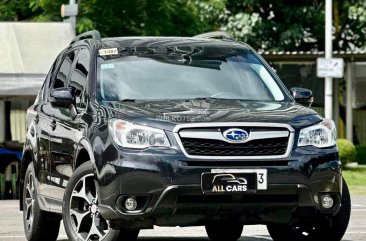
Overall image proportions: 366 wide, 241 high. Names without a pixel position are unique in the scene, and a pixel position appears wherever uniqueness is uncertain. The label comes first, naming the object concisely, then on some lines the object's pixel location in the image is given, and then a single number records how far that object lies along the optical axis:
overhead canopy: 23.67
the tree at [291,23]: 40.91
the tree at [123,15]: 33.06
